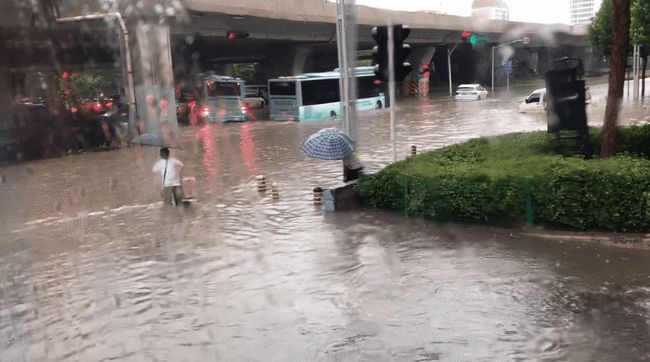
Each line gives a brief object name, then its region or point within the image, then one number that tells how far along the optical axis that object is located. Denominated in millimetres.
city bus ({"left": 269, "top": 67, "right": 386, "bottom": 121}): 33281
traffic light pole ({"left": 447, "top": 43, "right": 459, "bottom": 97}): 49269
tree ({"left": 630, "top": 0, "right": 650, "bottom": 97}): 29312
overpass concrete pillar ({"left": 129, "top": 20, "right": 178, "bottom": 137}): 26109
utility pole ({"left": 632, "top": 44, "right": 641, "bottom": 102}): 31938
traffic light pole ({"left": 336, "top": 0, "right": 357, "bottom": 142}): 13039
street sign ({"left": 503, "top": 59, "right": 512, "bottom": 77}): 52253
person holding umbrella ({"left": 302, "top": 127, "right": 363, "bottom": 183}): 11633
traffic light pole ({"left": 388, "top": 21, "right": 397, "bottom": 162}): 11602
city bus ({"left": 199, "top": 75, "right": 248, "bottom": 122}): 33969
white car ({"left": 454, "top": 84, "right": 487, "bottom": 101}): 42688
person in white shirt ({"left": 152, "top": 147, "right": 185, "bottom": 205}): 12250
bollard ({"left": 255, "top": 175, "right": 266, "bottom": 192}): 13766
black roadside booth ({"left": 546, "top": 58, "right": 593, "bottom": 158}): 12500
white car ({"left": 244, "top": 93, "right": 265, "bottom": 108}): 46169
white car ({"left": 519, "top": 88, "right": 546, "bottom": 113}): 31266
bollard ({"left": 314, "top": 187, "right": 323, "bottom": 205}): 12047
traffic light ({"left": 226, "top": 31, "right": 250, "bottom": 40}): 27625
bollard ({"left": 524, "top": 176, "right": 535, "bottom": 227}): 9281
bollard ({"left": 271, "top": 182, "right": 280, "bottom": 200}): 12906
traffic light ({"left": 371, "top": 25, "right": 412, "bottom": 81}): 11641
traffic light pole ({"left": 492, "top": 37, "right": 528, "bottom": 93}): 39441
